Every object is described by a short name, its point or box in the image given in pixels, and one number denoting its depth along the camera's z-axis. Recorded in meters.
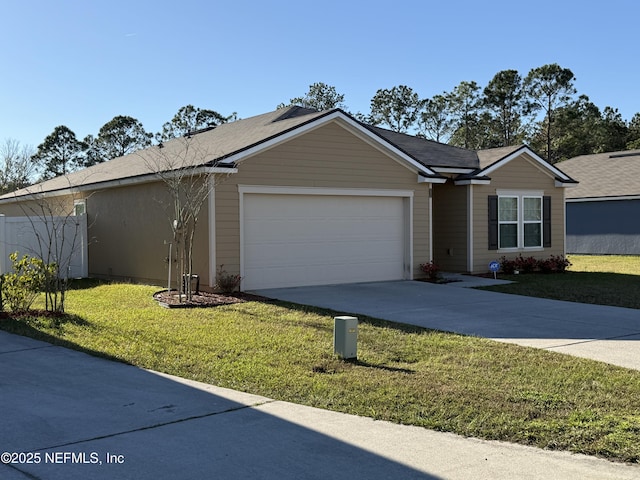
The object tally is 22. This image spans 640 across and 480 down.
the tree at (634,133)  50.51
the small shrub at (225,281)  13.80
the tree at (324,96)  55.91
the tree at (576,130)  51.62
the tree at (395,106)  58.16
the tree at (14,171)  42.81
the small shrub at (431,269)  17.13
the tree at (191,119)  57.66
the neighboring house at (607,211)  27.28
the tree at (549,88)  50.44
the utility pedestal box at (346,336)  7.87
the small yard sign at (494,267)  17.75
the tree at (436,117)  58.66
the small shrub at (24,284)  11.32
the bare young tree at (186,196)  13.63
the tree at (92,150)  59.53
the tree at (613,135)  52.62
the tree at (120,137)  59.50
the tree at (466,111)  57.56
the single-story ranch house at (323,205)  14.66
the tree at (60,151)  58.59
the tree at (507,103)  53.59
